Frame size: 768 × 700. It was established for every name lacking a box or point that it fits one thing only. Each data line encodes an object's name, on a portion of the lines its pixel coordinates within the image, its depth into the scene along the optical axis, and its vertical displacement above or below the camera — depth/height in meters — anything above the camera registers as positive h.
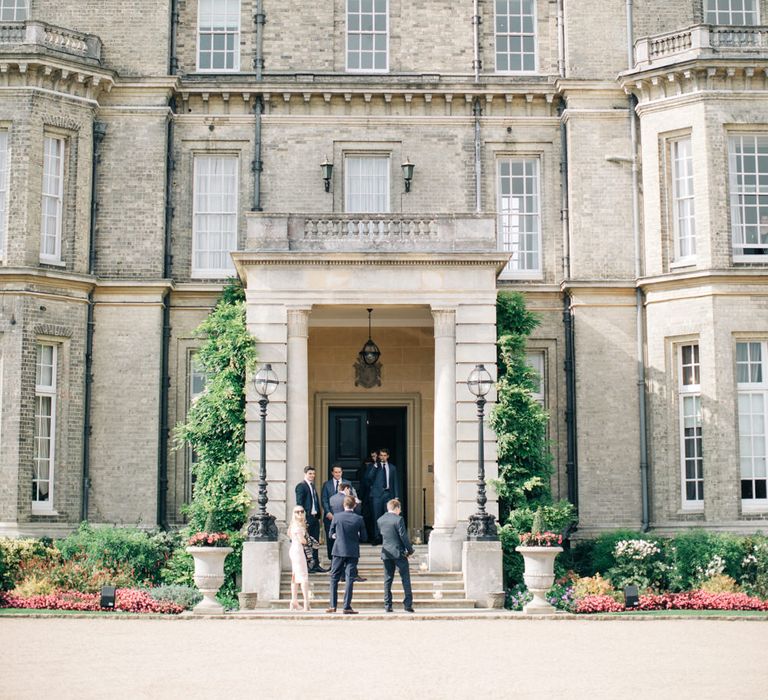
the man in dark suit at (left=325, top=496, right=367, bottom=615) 19.73 -0.99
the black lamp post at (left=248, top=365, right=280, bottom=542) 21.48 +0.24
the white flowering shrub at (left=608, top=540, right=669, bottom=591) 22.72 -1.48
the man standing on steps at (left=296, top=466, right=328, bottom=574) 22.02 -0.27
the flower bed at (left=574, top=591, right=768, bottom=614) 20.92 -2.02
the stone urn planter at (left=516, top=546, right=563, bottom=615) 20.34 -1.40
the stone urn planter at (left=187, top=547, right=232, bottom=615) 20.25 -1.41
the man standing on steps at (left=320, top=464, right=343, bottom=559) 22.22 -0.05
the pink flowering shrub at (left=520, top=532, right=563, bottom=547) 20.47 -0.87
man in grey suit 19.86 -1.08
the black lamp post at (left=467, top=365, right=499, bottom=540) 21.56 +0.26
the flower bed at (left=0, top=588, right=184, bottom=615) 20.12 -1.92
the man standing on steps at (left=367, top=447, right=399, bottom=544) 23.77 +0.05
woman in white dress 19.97 -1.12
